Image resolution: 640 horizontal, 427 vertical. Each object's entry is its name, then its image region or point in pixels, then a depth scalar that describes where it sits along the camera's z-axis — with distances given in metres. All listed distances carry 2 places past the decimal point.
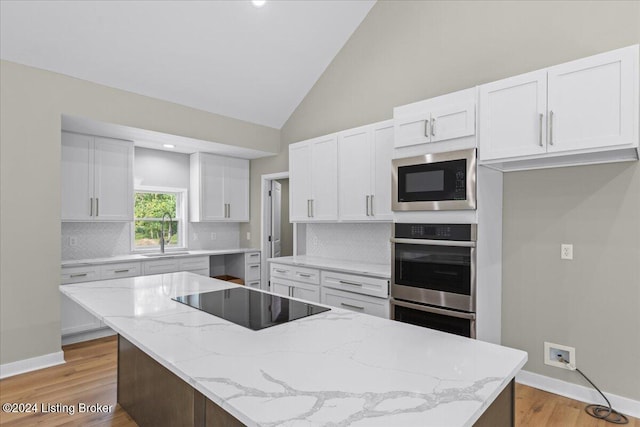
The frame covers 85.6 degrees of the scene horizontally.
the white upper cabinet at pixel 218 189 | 5.09
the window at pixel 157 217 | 4.86
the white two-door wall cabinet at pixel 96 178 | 3.86
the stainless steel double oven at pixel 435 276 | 2.44
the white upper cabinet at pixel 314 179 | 3.82
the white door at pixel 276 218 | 5.62
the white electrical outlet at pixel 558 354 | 2.57
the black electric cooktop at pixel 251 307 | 1.64
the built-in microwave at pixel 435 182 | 2.44
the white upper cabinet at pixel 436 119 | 2.49
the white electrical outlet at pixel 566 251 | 2.58
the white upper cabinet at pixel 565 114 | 1.94
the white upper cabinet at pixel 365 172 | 3.32
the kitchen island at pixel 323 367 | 0.87
